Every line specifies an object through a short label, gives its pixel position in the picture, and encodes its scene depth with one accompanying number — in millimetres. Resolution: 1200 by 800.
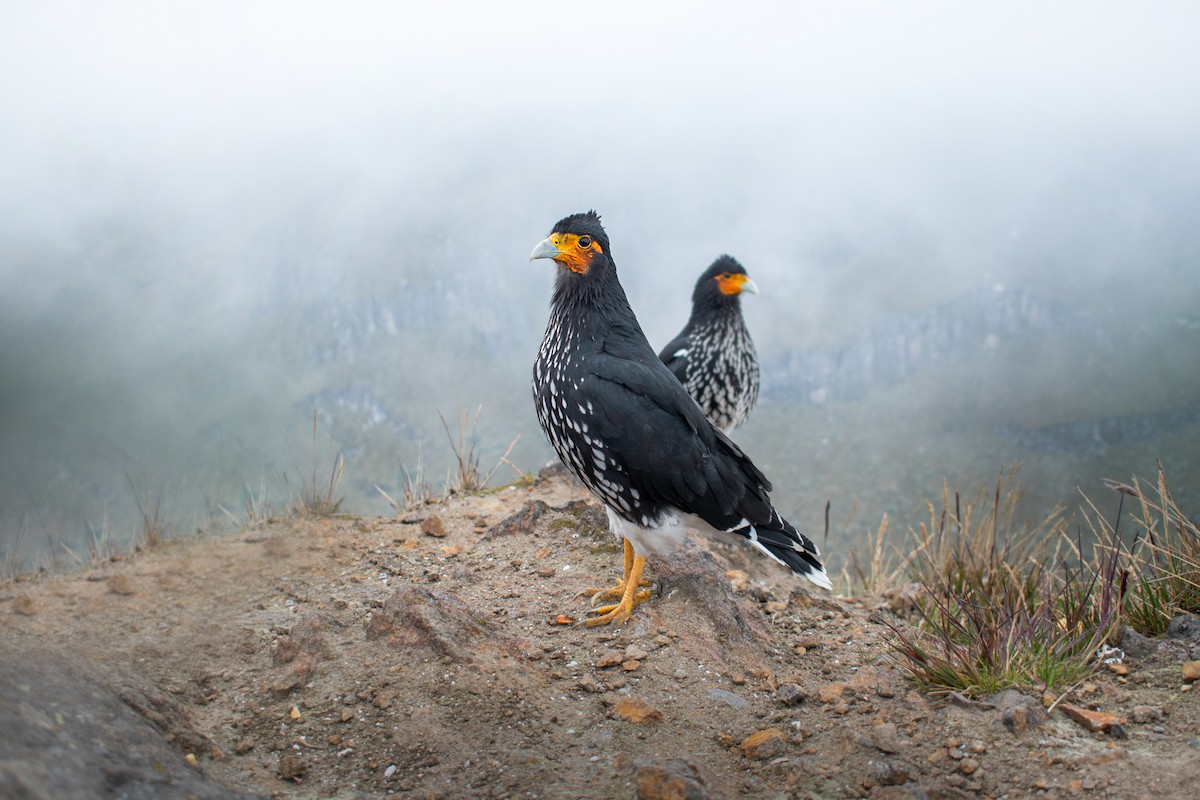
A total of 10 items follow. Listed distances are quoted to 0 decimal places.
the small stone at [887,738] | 3252
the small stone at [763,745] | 3285
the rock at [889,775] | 3033
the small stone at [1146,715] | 3473
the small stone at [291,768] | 3049
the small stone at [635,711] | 3510
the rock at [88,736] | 2074
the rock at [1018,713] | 3283
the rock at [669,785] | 2754
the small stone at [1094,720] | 3318
